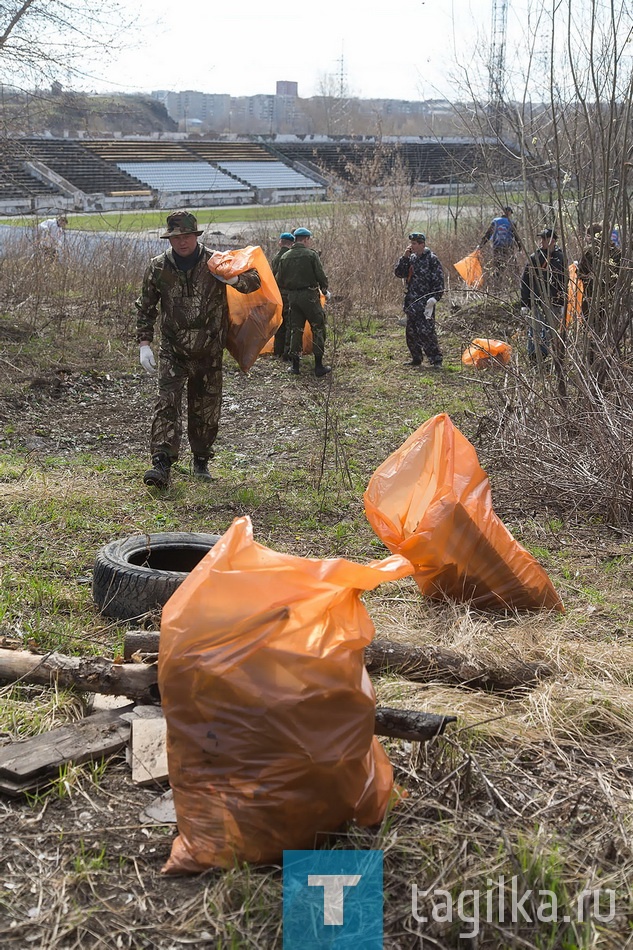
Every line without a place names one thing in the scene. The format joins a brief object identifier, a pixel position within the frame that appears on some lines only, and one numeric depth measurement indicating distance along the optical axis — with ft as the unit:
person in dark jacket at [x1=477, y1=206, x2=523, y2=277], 46.37
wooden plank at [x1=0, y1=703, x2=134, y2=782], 9.27
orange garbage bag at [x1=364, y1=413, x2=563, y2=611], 13.50
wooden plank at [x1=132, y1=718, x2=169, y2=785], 9.39
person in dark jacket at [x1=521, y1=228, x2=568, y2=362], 22.12
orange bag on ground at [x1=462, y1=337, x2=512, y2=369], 33.76
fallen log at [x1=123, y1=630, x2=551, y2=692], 11.30
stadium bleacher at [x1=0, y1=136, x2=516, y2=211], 129.08
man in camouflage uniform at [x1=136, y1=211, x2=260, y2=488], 20.43
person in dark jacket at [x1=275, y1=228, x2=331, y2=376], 38.11
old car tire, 13.66
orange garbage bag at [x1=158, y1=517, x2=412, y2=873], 7.63
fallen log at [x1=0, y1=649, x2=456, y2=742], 8.73
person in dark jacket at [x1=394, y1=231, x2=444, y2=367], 38.42
